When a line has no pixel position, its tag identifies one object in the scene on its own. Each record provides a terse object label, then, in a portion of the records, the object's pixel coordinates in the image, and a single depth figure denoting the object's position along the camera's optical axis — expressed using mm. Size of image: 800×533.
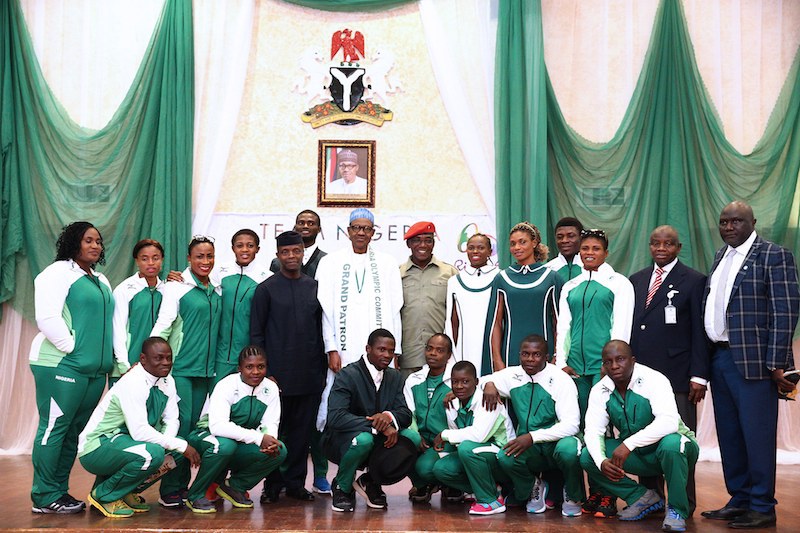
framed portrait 7402
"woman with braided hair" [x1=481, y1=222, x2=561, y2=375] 4891
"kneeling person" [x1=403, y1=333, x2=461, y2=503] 4812
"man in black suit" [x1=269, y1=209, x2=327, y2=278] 5469
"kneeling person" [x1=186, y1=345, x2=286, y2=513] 4609
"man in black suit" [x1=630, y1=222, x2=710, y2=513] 4613
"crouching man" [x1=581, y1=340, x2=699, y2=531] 4312
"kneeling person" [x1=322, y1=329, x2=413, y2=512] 4688
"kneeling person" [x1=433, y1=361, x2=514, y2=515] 4578
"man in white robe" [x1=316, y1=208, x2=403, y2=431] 5094
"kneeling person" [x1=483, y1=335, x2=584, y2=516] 4566
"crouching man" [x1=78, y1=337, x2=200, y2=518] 4453
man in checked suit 4324
